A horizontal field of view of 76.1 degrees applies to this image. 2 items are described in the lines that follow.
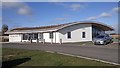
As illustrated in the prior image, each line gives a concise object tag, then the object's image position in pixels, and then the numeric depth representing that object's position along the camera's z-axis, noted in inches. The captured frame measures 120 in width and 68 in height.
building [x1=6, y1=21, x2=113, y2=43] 552.8
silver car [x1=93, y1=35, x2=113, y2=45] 435.4
